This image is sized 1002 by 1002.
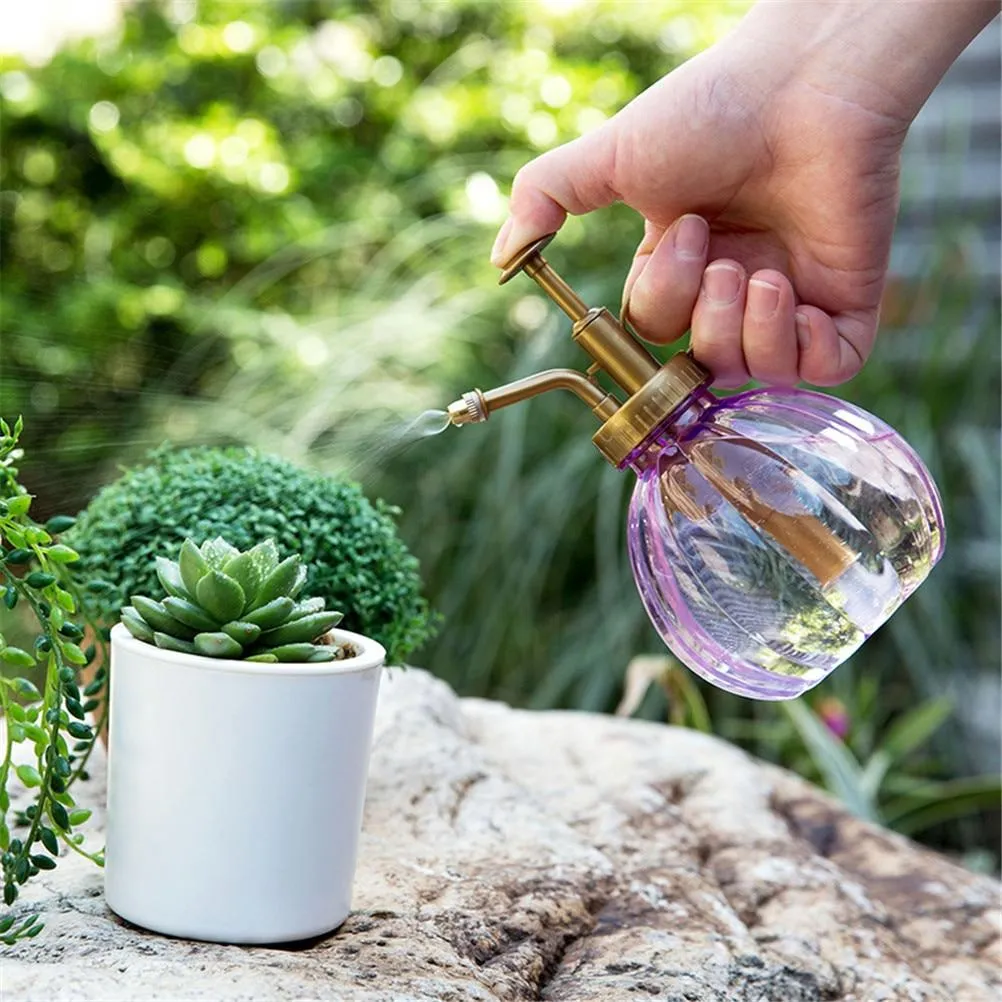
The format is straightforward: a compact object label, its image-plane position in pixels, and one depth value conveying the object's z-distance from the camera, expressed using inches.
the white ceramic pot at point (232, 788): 25.9
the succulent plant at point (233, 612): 26.0
